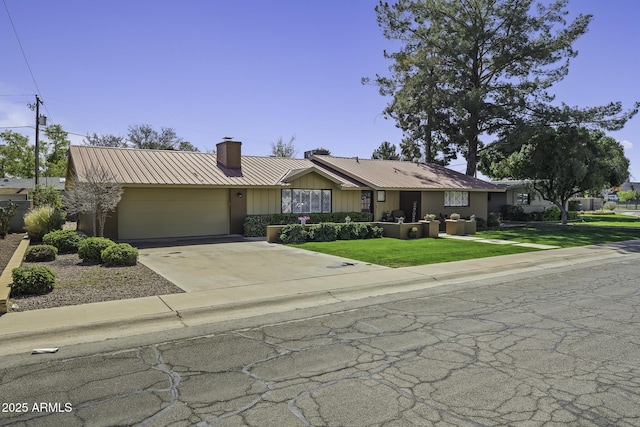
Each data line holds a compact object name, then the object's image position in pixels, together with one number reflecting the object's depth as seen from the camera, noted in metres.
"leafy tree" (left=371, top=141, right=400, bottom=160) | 69.14
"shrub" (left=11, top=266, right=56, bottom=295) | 8.38
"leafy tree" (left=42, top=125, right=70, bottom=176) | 49.34
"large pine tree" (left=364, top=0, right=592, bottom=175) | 33.81
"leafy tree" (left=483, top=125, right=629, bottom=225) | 30.34
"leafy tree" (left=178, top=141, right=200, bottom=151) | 63.19
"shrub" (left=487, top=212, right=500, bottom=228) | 30.25
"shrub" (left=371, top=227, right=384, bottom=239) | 21.45
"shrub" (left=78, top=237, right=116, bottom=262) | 12.49
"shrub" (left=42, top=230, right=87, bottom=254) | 14.45
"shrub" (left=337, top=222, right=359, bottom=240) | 20.41
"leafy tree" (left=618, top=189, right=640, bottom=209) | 82.44
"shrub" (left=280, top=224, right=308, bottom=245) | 18.89
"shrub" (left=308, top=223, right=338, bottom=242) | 19.58
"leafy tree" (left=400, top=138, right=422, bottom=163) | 48.94
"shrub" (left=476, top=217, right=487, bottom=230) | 29.19
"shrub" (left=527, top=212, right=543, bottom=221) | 37.94
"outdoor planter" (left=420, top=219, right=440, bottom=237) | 22.09
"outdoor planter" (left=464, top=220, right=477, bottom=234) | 24.20
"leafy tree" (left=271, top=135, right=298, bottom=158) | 60.23
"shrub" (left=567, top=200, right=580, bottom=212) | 45.81
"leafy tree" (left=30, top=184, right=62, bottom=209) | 24.69
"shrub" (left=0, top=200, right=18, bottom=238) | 18.75
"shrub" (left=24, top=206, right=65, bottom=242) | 16.77
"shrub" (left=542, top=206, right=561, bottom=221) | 39.06
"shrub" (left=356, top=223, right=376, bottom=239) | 20.84
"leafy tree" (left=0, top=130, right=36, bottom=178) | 47.97
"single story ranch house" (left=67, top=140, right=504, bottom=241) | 19.89
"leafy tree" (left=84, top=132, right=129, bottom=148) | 57.53
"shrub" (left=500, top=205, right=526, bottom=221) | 37.56
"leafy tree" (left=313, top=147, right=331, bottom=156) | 33.07
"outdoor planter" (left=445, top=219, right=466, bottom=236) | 23.77
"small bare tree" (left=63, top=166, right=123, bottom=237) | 15.80
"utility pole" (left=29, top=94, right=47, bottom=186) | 36.06
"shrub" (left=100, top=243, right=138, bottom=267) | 11.98
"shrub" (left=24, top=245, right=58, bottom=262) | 12.49
